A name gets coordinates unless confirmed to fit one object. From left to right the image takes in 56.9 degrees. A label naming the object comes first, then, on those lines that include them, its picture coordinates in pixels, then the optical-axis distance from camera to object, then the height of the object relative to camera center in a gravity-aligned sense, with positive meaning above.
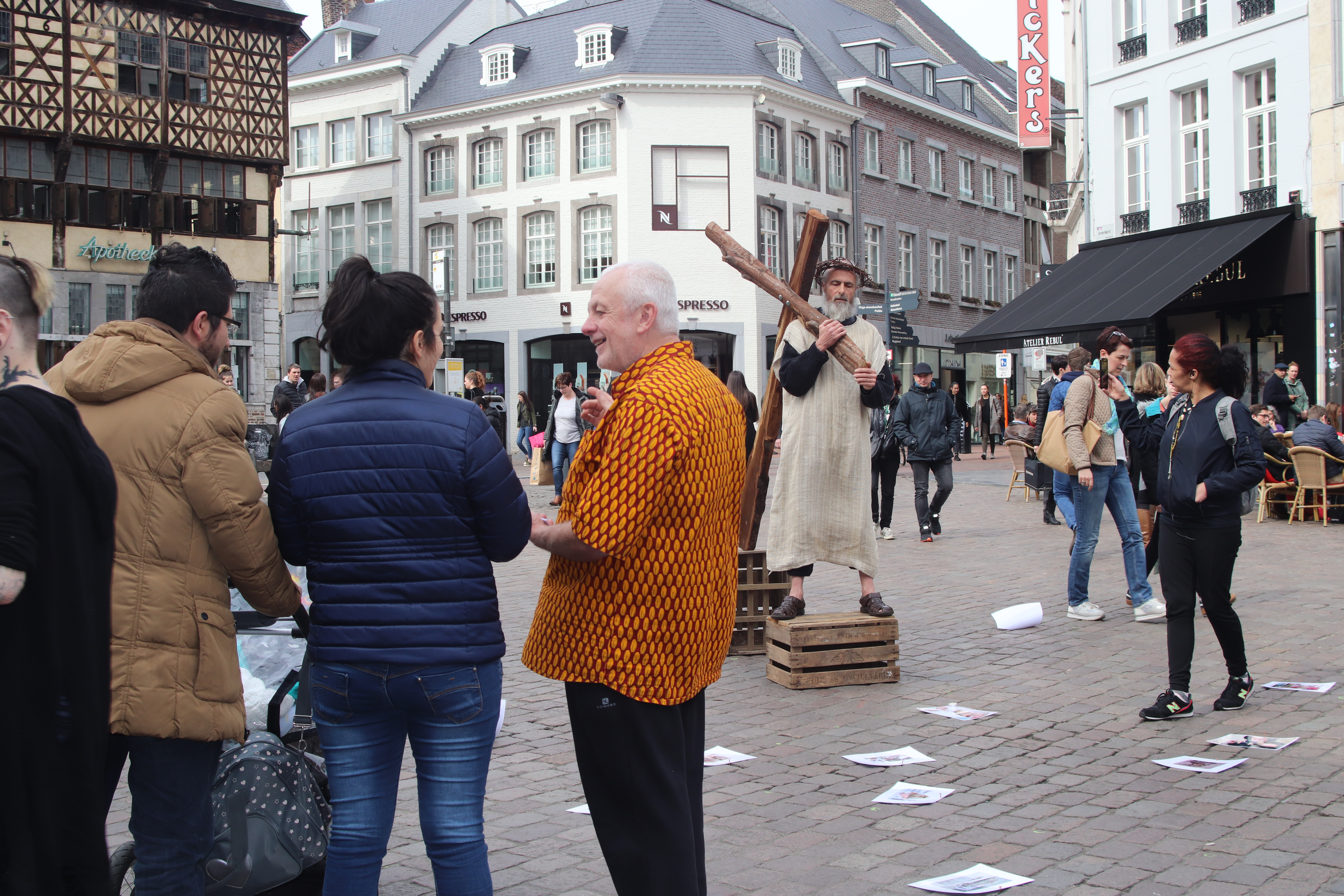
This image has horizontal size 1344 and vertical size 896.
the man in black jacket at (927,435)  12.93 +0.16
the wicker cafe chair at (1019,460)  18.08 -0.16
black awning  19.09 +2.74
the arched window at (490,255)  36.50 +5.87
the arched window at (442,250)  34.25 +6.08
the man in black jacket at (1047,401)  12.85 +0.51
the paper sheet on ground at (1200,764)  4.79 -1.23
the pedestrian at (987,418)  32.44 +0.86
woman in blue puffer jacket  2.78 -0.26
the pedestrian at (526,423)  21.98 +0.53
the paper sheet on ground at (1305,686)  6.07 -1.18
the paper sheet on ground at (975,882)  3.61 -1.28
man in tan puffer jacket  2.74 -0.24
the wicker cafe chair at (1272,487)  14.15 -0.45
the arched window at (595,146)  34.53 +8.58
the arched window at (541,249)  35.53 +5.86
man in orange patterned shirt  2.81 -0.32
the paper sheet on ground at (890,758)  4.95 -1.24
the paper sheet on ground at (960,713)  5.66 -1.21
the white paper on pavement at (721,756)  5.02 -1.25
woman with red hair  5.50 -0.24
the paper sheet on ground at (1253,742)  5.09 -1.22
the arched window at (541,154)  35.50 +8.58
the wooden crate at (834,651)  6.18 -1.01
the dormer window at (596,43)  34.72 +11.53
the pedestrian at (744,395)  12.41 +0.57
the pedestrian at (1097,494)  8.00 -0.30
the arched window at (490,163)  36.34 +8.53
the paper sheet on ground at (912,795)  4.47 -1.26
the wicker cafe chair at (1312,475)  13.41 -0.30
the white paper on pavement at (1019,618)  7.89 -1.07
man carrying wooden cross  6.27 -0.02
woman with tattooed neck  2.33 -0.35
